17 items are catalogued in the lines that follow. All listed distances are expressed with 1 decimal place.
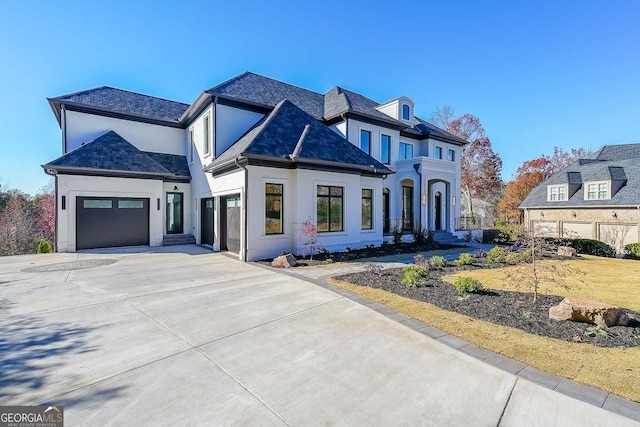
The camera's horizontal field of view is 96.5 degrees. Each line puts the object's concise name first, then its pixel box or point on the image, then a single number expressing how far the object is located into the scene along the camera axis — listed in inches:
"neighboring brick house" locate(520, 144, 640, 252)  795.4
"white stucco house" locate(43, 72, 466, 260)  475.5
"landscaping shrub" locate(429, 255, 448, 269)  403.9
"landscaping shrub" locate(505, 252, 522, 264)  456.1
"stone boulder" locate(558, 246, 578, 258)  581.8
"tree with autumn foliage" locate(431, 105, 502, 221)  1421.0
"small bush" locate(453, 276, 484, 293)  267.0
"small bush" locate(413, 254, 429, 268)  375.8
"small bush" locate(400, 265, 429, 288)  298.7
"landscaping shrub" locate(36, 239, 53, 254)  531.8
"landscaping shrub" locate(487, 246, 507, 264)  466.9
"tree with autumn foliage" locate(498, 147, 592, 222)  1337.4
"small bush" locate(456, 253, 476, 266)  432.9
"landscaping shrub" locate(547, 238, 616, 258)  670.5
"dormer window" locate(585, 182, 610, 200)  854.8
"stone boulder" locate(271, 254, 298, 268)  398.5
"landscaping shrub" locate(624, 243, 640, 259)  639.3
